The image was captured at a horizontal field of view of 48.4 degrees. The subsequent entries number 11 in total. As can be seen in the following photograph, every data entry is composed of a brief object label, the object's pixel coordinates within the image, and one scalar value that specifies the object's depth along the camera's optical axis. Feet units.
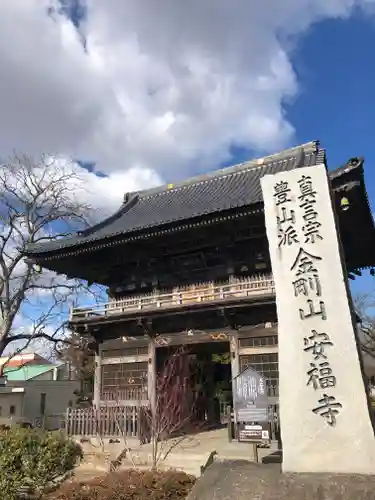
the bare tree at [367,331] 123.95
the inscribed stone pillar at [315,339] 15.34
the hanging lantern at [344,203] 38.58
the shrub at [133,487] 21.94
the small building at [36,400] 80.26
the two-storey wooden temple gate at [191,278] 42.01
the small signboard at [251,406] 26.81
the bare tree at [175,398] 39.61
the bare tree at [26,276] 65.26
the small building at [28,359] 142.61
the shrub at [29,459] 25.14
